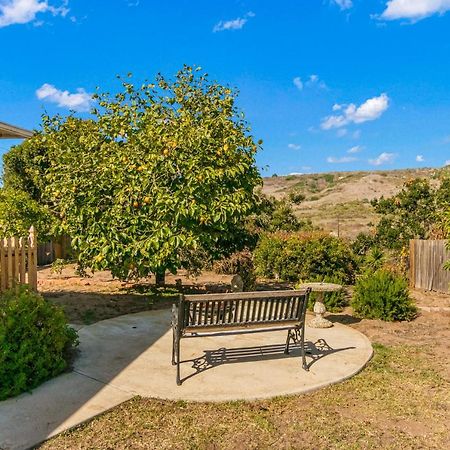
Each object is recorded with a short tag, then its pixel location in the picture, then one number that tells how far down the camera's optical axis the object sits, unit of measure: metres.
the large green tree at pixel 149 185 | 7.66
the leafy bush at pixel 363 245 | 17.73
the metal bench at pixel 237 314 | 5.01
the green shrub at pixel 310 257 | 12.66
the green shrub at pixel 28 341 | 4.50
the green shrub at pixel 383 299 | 8.56
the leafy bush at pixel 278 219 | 18.02
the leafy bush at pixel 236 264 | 14.74
